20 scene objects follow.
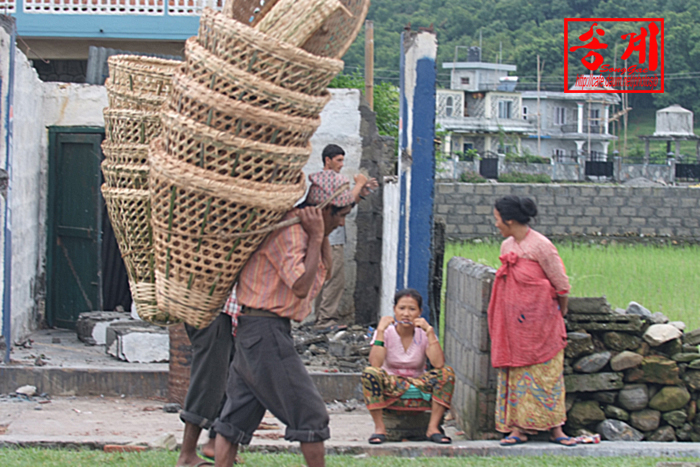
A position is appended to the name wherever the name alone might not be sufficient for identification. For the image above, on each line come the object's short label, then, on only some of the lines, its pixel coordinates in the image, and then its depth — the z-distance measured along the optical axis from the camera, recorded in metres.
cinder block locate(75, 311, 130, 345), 15.53
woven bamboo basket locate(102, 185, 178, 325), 7.41
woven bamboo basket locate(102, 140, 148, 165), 8.02
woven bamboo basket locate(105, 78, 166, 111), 8.16
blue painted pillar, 12.27
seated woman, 9.69
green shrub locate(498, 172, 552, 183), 63.81
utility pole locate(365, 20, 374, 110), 24.66
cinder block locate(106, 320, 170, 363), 13.73
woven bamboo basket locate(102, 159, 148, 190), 7.88
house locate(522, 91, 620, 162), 117.37
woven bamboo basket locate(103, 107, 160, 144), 8.05
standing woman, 9.34
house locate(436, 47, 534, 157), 113.81
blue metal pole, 13.37
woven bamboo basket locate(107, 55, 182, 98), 8.19
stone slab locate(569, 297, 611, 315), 10.41
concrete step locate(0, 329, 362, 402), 12.30
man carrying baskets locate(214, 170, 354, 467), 6.82
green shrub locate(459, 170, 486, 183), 55.57
